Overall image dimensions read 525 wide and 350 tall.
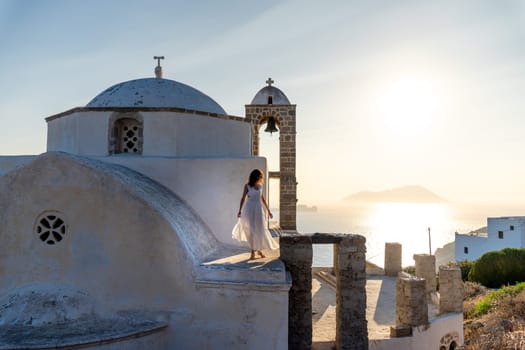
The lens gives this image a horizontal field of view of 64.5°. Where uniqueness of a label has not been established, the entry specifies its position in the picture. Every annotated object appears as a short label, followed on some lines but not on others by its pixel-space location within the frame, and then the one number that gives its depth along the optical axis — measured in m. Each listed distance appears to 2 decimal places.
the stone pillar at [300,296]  6.45
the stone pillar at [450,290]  9.61
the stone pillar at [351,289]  6.70
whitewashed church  5.77
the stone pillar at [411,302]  8.19
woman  6.56
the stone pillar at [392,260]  13.29
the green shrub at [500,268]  17.97
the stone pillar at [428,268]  11.38
